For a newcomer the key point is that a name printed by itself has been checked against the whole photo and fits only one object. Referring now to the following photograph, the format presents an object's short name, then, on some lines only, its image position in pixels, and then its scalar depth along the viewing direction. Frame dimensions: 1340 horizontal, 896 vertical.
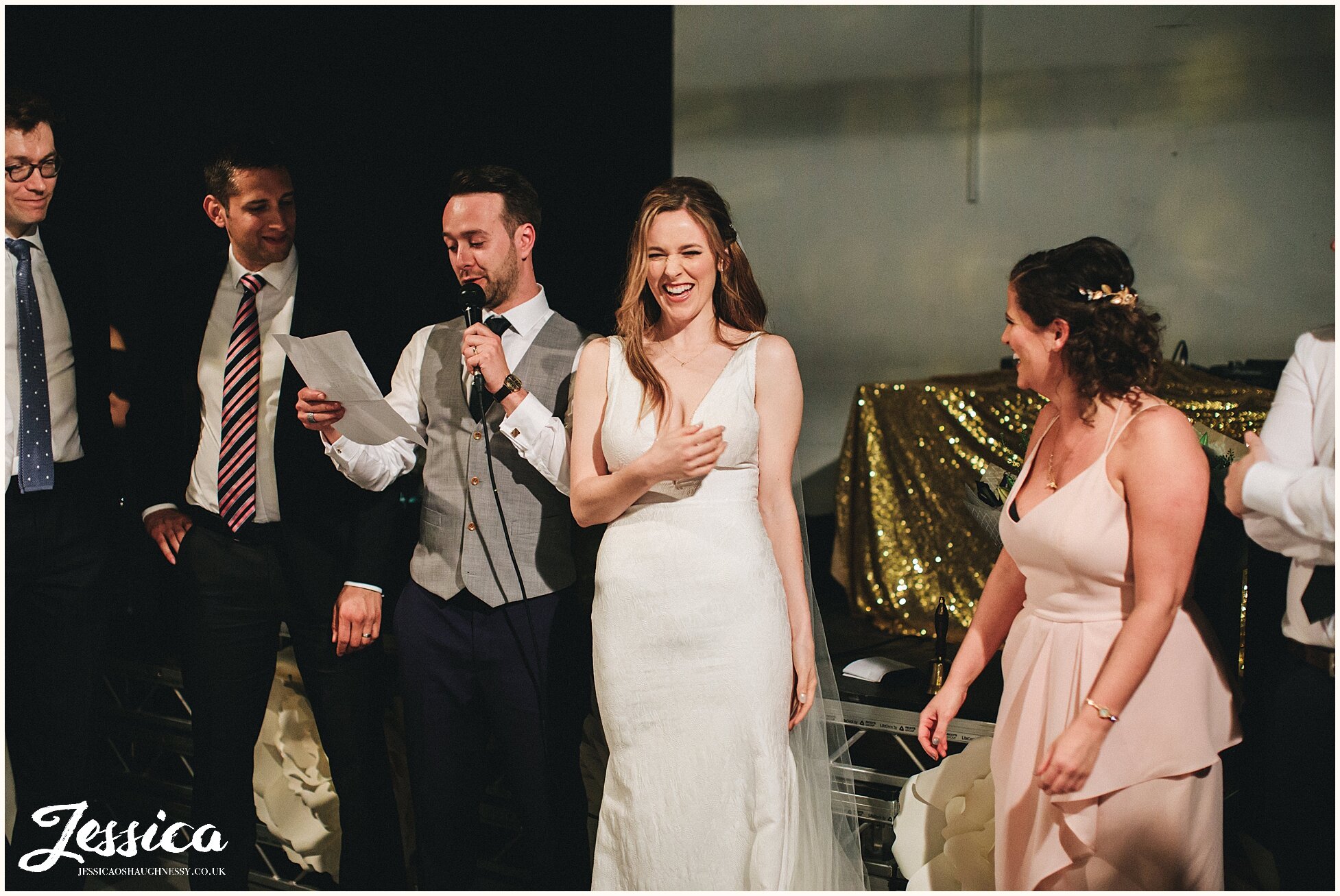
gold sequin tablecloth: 4.21
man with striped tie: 2.83
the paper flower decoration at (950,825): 2.48
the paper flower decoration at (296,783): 3.21
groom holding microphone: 2.60
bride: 2.34
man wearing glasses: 2.82
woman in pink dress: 1.99
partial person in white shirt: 1.98
